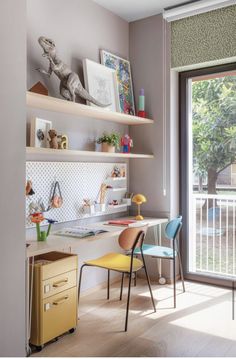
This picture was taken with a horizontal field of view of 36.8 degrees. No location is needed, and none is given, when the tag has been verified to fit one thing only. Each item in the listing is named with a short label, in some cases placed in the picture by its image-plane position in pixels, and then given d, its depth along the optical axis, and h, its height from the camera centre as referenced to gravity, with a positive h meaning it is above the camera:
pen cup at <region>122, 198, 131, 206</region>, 3.72 -0.22
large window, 3.50 +0.10
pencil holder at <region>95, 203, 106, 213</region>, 3.36 -0.25
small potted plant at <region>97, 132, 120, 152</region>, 3.26 +0.36
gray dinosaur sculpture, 2.65 +0.84
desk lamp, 3.48 -0.19
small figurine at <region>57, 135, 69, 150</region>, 2.78 +0.31
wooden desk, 2.15 -0.42
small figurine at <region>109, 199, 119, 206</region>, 3.54 -0.22
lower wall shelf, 2.50 +0.22
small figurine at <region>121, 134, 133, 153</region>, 3.51 +0.37
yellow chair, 2.64 -0.64
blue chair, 3.04 -0.62
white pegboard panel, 2.75 -0.02
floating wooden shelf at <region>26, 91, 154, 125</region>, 2.51 +0.59
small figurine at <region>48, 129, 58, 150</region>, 2.71 +0.32
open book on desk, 2.62 -0.39
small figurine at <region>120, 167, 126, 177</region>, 3.71 +0.09
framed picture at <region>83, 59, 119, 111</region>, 3.18 +0.91
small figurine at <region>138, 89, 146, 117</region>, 3.62 +0.78
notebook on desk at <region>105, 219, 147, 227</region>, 3.15 -0.39
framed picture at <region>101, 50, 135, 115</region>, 3.51 +1.05
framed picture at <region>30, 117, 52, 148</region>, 2.63 +0.37
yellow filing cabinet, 2.25 -0.77
